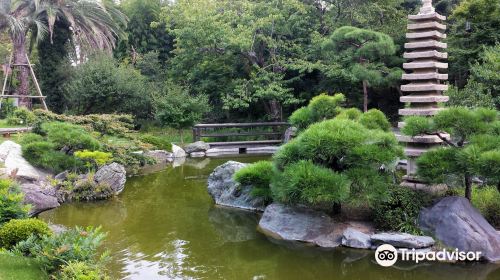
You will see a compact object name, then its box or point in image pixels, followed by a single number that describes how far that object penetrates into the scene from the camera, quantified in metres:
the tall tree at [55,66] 20.48
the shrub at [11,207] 5.46
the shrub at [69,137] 10.34
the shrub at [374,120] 7.38
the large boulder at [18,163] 9.26
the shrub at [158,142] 15.30
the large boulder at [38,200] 6.71
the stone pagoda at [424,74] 7.87
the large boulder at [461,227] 5.72
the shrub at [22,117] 11.93
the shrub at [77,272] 4.08
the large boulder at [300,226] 6.44
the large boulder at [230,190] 8.50
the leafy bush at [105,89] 19.08
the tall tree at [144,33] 26.86
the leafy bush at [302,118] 7.91
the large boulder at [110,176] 9.51
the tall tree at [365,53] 13.77
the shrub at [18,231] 5.00
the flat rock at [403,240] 5.88
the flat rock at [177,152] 16.11
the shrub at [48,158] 10.34
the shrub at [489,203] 6.61
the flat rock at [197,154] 16.73
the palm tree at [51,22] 17.95
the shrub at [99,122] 11.55
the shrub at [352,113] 7.83
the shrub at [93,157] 9.73
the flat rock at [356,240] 6.17
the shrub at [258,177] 7.90
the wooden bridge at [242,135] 17.78
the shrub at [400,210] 6.33
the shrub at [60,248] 4.41
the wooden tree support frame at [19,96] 15.58
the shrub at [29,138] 10.91
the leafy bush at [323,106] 7.91
